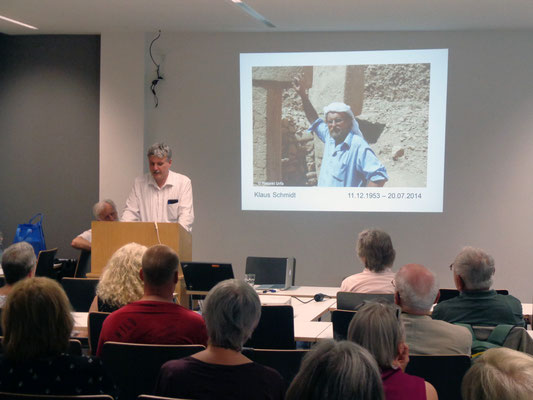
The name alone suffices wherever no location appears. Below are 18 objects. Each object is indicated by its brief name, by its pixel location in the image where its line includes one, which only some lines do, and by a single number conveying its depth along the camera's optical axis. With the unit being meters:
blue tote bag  7.24
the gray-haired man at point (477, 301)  3.21
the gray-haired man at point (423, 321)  2.79
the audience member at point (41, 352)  2.18
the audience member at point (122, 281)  3.39
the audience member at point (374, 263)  4.06
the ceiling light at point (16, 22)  6.77
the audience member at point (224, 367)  2.06
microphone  4.70
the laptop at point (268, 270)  5.35
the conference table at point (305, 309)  3.61
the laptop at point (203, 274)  4.34
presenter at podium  5.99
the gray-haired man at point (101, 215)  6.31
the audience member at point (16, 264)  3.63
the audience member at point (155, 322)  2.80
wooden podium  4.77
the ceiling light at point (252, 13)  5.89
